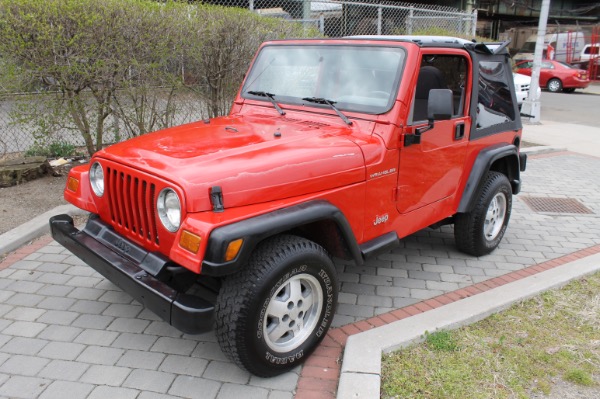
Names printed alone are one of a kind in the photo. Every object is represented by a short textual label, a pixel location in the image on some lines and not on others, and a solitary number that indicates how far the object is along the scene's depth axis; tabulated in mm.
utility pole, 12188
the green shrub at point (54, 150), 6893
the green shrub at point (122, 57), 5629
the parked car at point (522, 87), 14818
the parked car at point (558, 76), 22906
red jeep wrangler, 2590
